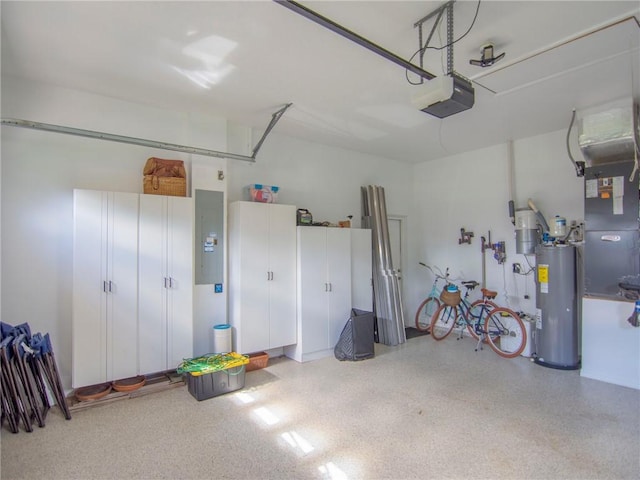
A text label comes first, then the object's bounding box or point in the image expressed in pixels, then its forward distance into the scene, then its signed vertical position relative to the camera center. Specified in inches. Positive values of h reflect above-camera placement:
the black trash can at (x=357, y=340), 179.9 -53.6
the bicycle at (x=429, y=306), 244.1 -48.1
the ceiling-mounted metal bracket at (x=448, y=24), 92.1 +61.2
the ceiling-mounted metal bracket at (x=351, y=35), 85.7 +58.3
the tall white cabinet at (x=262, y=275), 167.2 -17.6
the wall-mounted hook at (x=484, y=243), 221.6 -3.0
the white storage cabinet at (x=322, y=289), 181.8 -27.1
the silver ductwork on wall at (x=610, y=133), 140.5 +44.3
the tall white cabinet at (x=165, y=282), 143.6 -17.9
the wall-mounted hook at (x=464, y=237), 232.2 +1.1
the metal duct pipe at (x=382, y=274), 212.8 -22.5
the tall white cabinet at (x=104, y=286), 130.6 -17.6
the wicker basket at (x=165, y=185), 149.5 +24.7
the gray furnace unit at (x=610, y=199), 143.2 +17.0
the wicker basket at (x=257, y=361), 167.5 -59.8
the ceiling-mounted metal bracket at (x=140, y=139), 123.5 +42.7
